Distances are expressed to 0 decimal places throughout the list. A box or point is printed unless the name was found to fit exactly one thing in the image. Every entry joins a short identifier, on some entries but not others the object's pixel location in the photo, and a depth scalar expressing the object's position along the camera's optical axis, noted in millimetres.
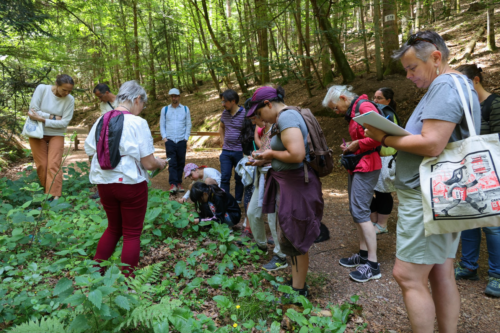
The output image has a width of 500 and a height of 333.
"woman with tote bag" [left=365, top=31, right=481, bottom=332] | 1626
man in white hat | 6426
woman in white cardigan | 4879
